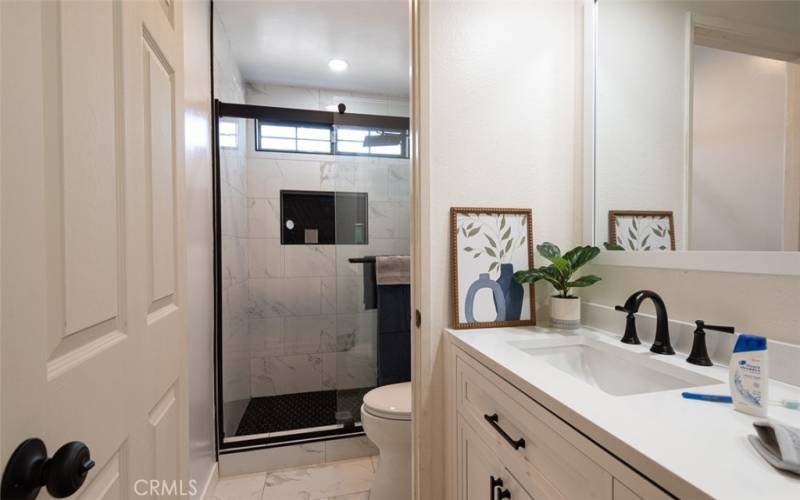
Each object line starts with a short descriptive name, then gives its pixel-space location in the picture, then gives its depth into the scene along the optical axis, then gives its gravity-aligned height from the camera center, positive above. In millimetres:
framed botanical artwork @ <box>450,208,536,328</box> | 1208 -93
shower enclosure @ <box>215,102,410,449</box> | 2061 -130
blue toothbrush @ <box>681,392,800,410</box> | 617 -296
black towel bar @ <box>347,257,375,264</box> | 2236 -134
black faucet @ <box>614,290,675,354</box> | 921 -207
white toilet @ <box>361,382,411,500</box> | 1528 -929
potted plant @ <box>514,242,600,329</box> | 1177 -131
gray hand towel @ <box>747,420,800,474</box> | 412 -263
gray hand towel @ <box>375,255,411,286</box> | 2184 -201
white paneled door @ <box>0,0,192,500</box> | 374 +5
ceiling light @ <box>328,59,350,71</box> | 2413 +1265
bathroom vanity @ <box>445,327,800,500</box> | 438 -318
